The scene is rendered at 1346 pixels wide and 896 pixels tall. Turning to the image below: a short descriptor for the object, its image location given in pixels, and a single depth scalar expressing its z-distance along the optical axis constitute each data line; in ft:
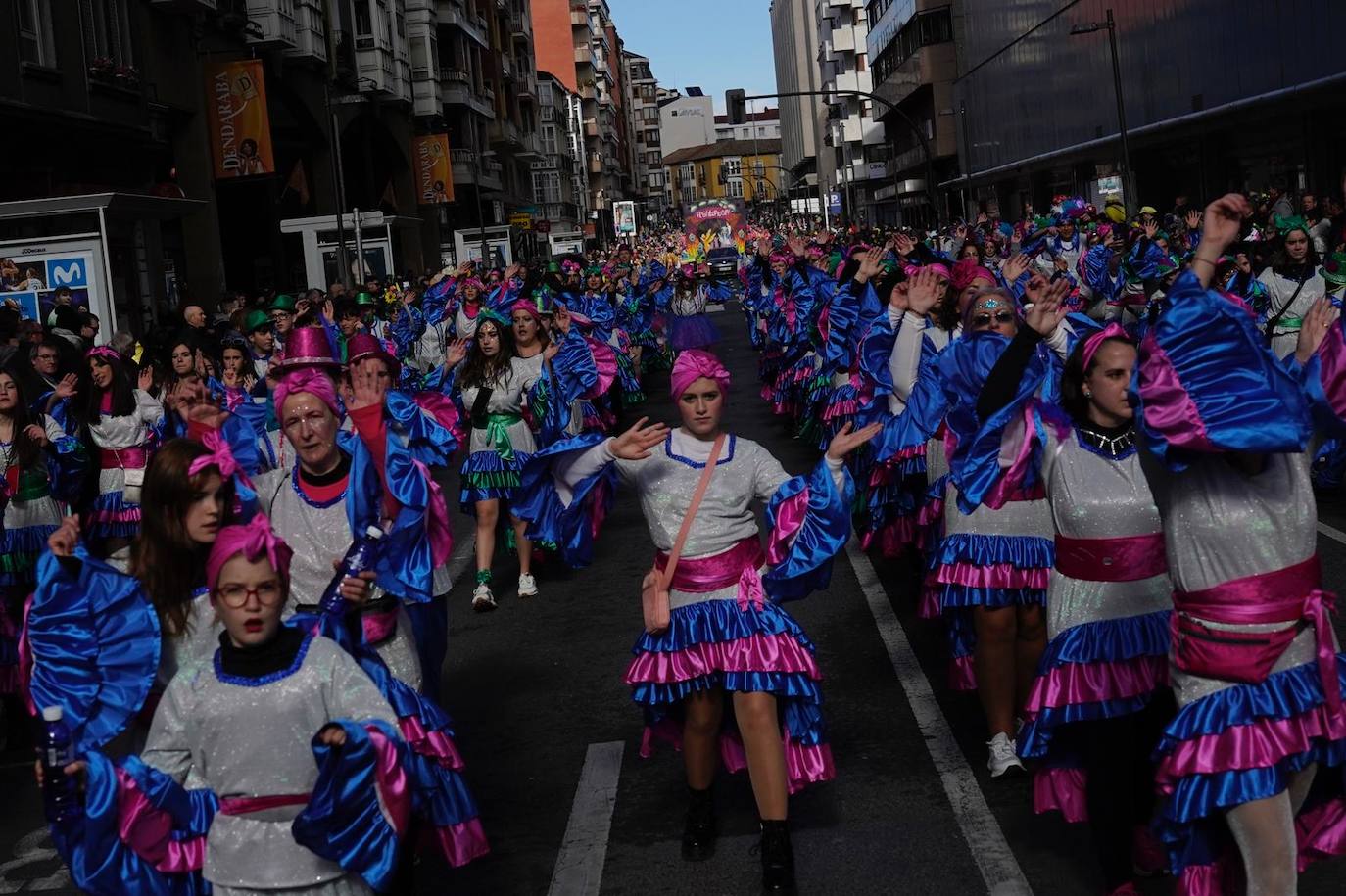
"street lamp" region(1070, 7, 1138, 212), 109.60
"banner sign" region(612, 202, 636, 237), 381.40
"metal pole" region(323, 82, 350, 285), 108.99
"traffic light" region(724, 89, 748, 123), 123.61
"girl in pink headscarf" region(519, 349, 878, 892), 18.35
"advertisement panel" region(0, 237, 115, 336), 60.39
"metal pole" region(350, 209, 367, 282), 112.47
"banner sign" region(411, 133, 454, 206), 176.65
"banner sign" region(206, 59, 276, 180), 107.14
